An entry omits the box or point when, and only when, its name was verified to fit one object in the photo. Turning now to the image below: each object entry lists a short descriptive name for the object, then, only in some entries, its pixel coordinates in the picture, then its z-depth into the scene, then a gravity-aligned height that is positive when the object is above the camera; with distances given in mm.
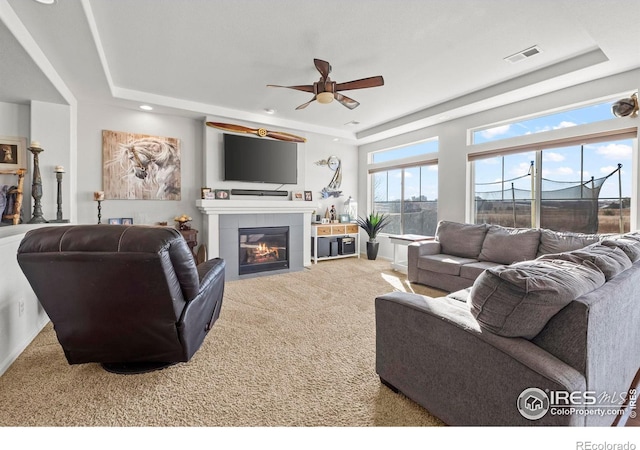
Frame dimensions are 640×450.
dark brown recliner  1475 -366
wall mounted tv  4656 +1077
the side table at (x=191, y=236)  4203 -189
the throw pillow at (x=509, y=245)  3322 -242
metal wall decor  6043 +996
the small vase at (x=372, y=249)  5879 -507
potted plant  5883 -143
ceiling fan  2836 +1398
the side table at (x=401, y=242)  4559 -295
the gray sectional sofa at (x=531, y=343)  1045 -496
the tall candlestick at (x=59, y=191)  3289 +373
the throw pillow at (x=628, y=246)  1617 -125
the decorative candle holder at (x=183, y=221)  4336 +39
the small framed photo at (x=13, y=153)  3344 +820
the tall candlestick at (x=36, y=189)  3032 +364
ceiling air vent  2771 +1674
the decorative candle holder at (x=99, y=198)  3877 +338
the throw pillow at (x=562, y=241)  3008 -174
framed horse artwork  4082 +837
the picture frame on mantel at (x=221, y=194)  4578 +466
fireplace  4707 -424
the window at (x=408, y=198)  5270 +526
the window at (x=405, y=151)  5184 +1418
